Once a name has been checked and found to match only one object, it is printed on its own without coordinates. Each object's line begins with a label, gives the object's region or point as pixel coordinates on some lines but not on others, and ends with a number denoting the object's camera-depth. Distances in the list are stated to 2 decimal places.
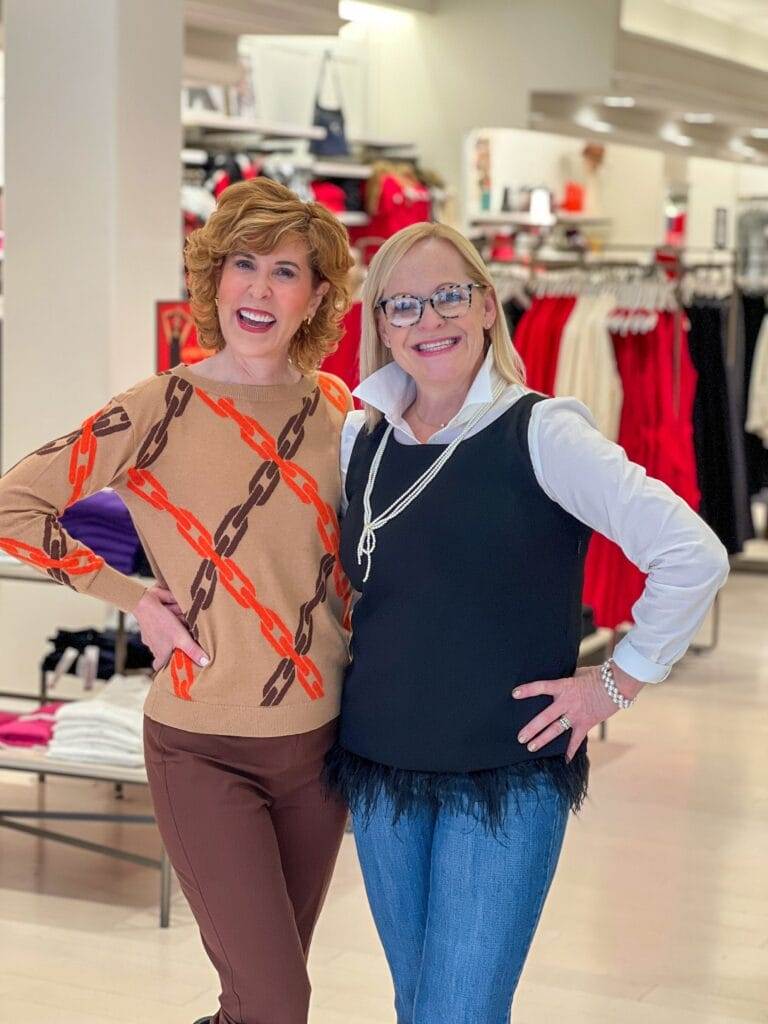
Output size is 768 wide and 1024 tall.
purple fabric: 4.61
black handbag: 9.18
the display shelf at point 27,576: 4.78
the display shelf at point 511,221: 10.44
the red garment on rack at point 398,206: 9.30
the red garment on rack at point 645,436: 6.40
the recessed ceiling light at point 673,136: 10.98
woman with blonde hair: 2.19
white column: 5.35
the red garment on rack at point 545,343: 6.62
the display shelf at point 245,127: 8.35
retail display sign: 5.24
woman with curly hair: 2.33
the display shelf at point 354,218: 9.35
